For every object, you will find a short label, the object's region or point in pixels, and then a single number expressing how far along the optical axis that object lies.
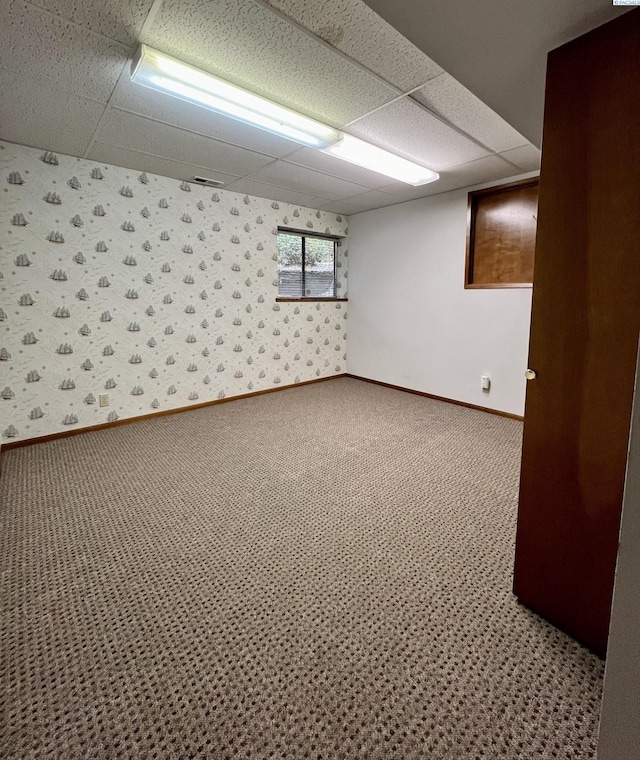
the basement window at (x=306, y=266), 4.78
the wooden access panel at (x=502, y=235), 3.49
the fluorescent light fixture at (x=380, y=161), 2.72
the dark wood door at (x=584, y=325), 1.09
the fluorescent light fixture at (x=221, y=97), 1.79
